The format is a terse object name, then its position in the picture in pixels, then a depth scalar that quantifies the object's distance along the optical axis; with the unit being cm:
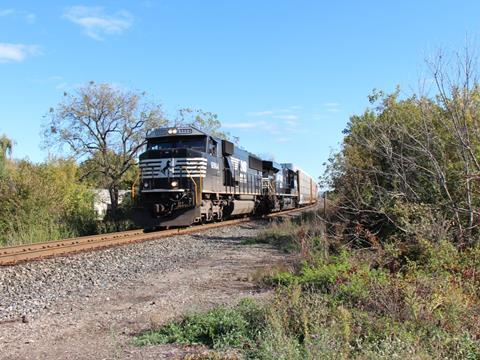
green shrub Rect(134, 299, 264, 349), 505
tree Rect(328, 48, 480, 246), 777
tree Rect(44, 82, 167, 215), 2839
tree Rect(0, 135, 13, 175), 3548
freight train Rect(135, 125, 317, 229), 1761
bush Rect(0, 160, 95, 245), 1617
